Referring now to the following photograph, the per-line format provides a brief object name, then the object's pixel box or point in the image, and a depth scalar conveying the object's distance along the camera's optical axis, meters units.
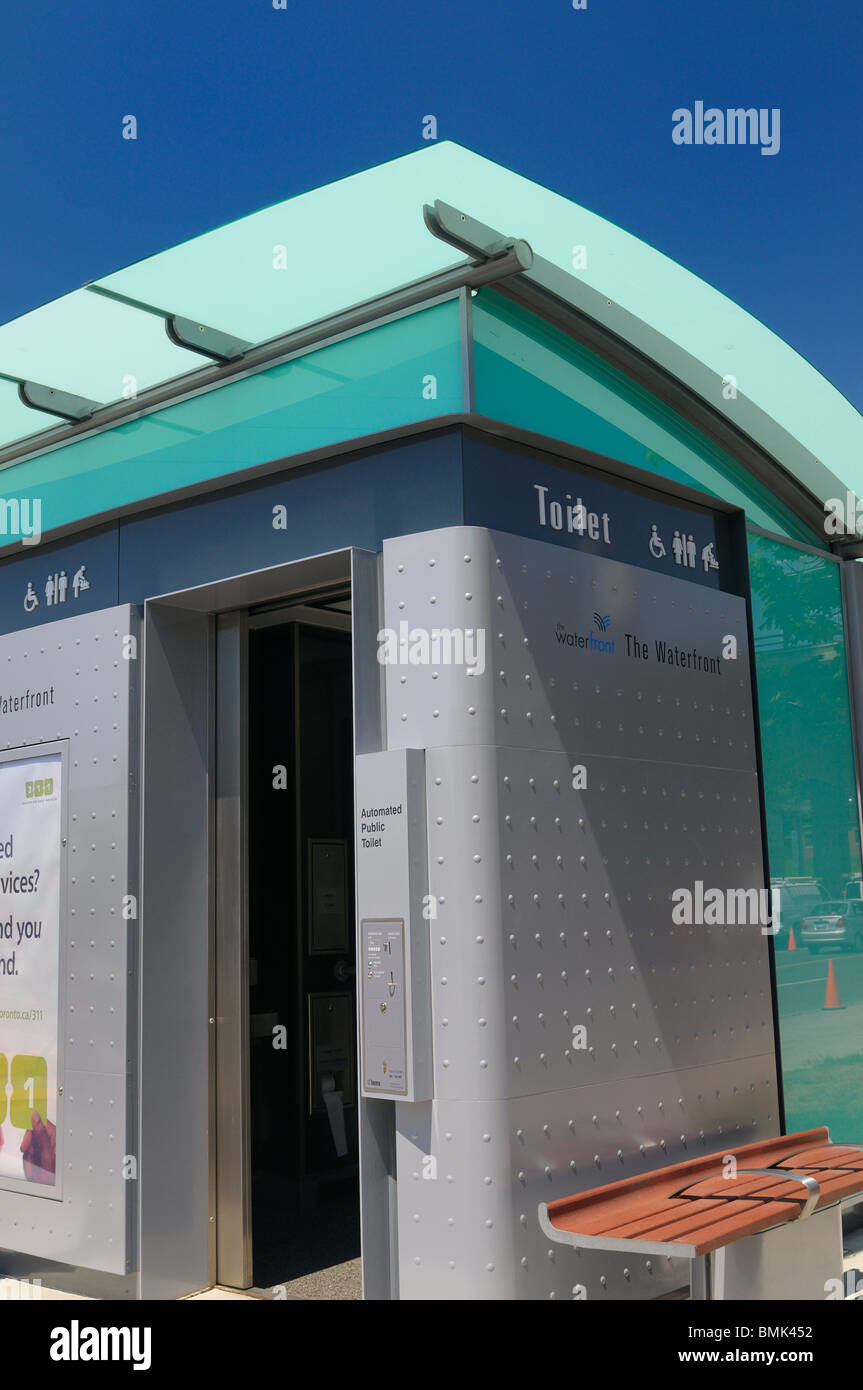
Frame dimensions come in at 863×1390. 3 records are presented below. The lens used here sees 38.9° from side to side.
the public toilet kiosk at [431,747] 3.88
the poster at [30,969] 5.00
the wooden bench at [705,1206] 3.38
